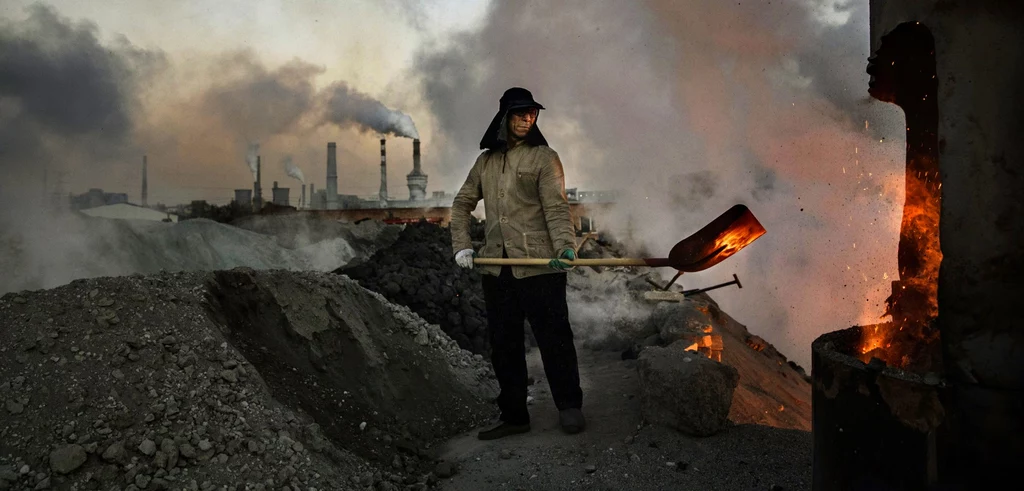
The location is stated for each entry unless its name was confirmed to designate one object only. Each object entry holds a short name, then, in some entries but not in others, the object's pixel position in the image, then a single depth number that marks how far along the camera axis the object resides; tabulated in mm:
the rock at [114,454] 3539
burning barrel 2512
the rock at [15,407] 3695
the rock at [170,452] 3609
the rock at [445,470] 4375
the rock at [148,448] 3621
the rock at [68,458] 3453
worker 4754
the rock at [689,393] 4613
